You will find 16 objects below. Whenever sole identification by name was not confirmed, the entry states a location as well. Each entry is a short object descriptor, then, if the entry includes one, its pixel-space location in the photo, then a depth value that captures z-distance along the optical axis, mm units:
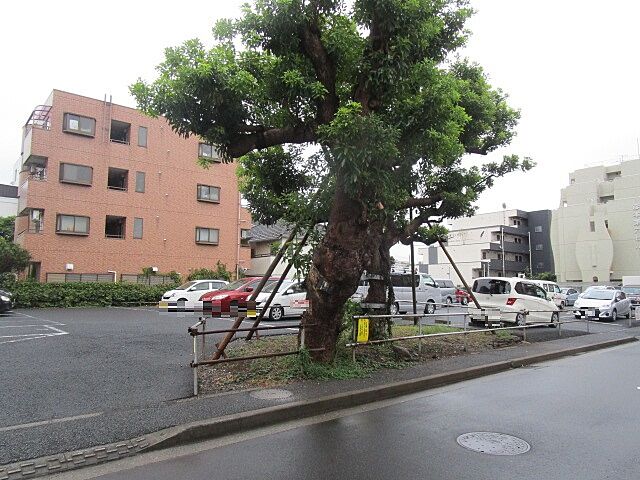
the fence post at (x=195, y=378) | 6332
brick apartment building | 25578
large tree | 6801
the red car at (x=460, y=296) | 29498
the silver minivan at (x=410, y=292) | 19938
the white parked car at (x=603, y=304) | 21297
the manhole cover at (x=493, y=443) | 4730
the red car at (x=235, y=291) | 17720
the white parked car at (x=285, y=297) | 17070
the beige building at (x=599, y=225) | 57344
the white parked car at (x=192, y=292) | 21562
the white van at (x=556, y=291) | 26344
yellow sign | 8297
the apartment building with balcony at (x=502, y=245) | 67500
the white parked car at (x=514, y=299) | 15852
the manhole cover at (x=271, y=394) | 6270
